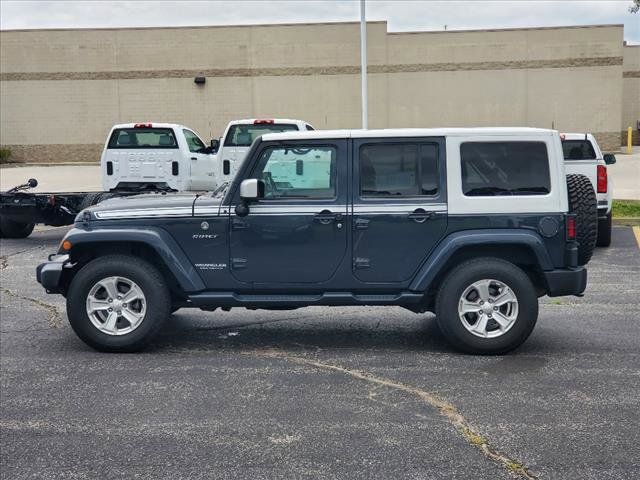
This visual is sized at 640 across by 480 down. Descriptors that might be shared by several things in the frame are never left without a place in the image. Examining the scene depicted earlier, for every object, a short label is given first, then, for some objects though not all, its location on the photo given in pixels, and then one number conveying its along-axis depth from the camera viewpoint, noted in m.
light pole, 23.01
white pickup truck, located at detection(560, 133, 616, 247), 13.13
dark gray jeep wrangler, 6.80
